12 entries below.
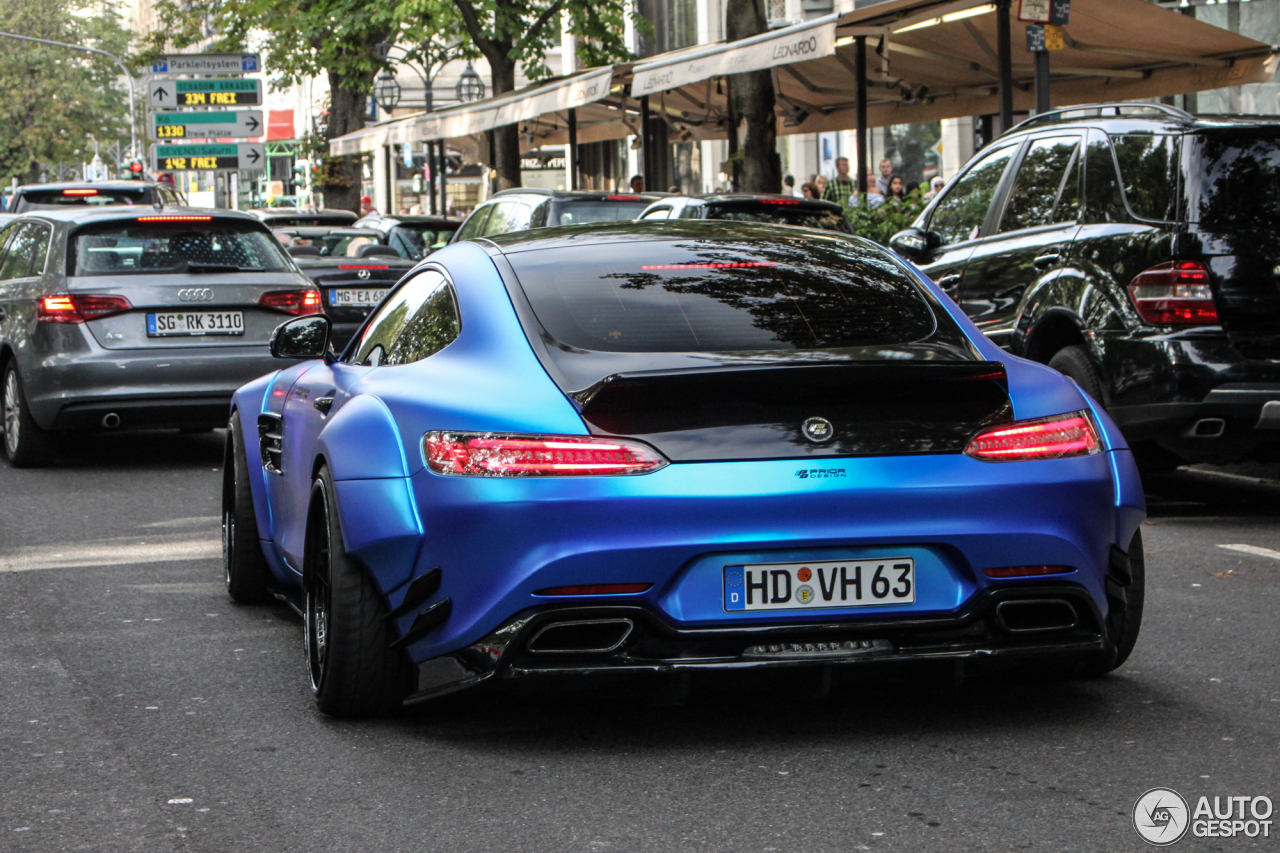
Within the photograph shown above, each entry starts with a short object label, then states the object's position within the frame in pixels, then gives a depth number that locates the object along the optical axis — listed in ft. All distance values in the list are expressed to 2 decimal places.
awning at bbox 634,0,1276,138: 52.19
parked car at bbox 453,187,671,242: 51.85
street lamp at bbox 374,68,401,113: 130.11
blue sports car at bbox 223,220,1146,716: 14.56
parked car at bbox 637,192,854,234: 44.93
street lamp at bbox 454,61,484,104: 122.64
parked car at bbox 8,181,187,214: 68.95
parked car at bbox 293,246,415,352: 52.24
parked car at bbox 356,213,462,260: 71.77
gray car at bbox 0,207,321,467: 37.45
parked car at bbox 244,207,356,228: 84.94
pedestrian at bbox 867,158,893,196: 82.29
